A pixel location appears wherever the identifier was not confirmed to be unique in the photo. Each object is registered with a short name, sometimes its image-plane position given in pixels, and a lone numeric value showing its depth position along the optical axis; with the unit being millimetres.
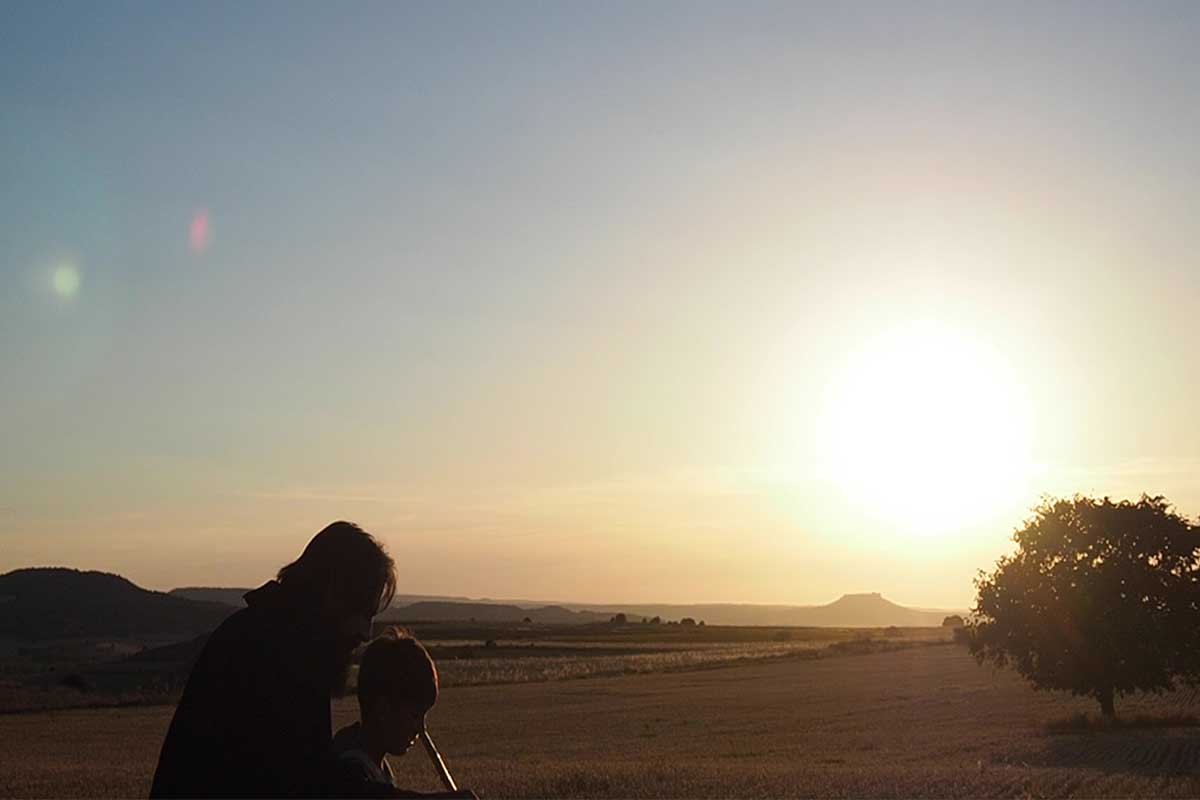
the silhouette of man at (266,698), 4039
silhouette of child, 4719
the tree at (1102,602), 37531
